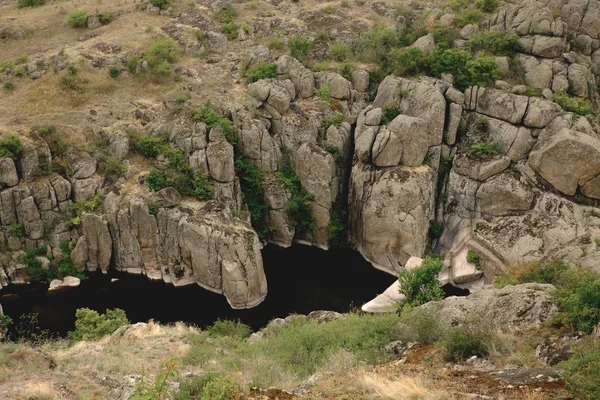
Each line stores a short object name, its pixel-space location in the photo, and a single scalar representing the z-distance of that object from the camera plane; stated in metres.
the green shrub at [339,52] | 46.97
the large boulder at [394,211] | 38.78
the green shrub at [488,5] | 46.00
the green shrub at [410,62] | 43.12
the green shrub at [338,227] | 42.06
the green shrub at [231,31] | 49.66
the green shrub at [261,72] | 44.01
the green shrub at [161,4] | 52.34
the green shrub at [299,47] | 46.31
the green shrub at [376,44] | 46.88
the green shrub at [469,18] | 45.28
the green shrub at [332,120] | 42.76
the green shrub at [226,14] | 51.06
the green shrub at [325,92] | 43.28
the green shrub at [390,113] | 41.34
